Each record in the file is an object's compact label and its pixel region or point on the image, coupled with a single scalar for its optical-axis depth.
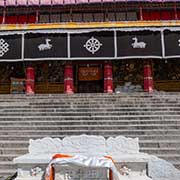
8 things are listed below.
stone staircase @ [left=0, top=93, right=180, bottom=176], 7.79
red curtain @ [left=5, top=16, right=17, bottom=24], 17.11
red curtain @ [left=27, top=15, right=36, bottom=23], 16.98
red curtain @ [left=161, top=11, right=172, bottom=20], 16.88
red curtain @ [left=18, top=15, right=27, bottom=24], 17.03
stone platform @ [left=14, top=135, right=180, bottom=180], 5.25
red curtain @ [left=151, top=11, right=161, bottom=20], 16.91
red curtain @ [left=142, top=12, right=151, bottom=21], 16.86
